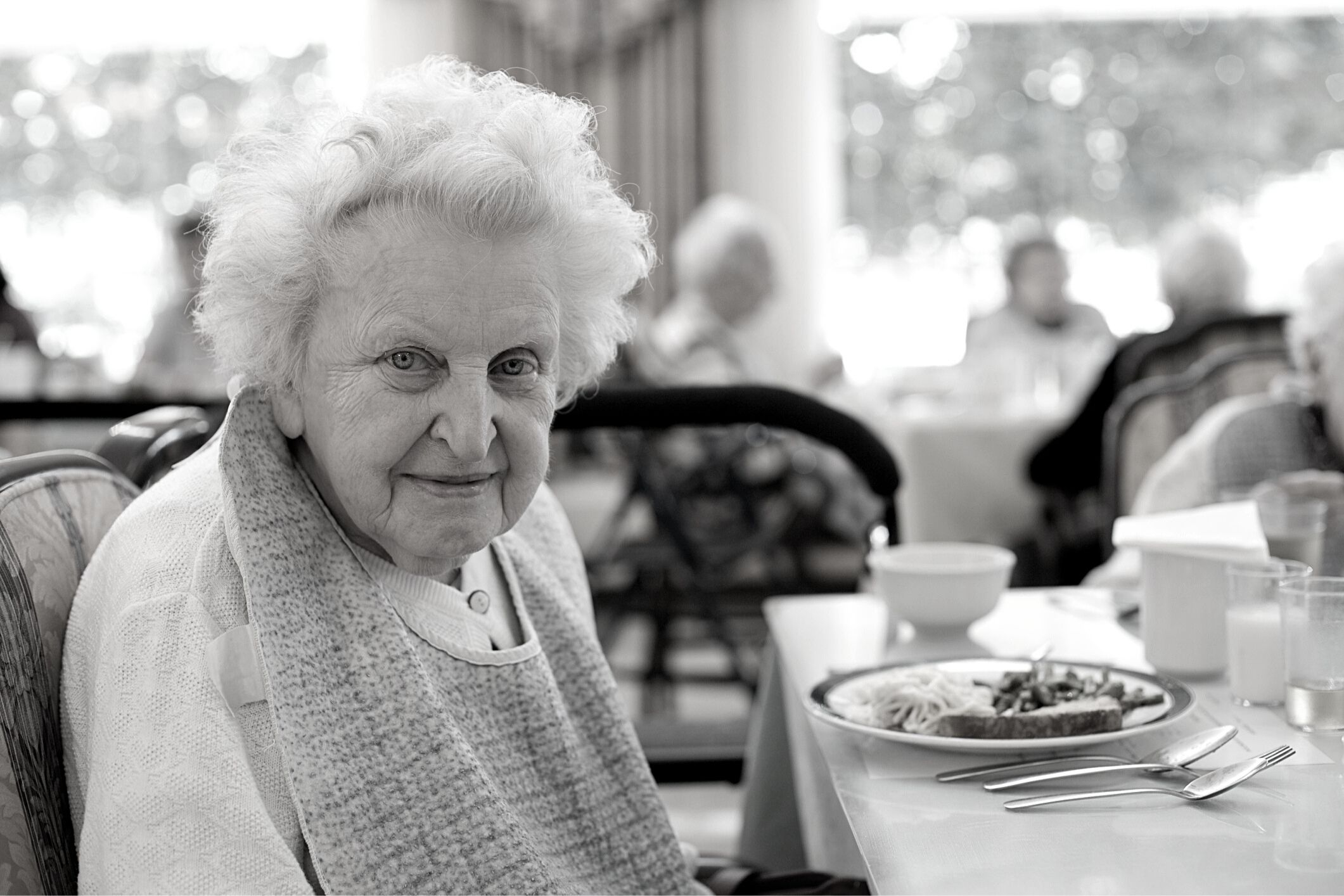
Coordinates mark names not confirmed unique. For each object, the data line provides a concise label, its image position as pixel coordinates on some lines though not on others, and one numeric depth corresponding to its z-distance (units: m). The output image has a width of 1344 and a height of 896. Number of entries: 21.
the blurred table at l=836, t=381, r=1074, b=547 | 3.84
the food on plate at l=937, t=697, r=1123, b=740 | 1.05
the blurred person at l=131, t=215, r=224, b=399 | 4.51
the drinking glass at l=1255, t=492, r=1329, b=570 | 1.44
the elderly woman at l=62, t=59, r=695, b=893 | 0.89
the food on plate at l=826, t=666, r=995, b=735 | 1.10
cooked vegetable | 1.12
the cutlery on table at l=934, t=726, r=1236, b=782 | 1.02
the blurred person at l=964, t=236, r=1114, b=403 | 5.09
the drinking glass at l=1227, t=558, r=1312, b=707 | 1.18
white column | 6.16
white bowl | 1.41
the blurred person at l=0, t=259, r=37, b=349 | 4.68
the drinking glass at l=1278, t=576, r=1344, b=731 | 1.08
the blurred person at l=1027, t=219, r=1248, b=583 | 3.65
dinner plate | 1.04
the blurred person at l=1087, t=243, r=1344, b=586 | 1.96
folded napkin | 1.25
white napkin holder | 1.26
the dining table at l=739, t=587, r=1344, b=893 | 0.85
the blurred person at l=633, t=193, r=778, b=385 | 4.16
